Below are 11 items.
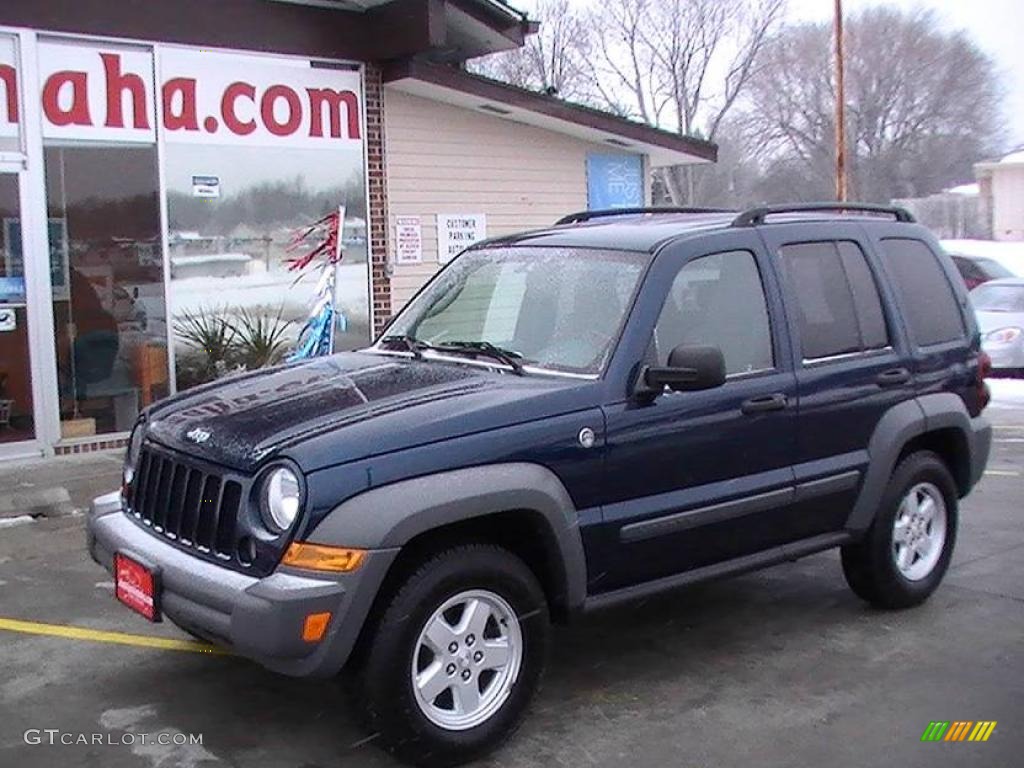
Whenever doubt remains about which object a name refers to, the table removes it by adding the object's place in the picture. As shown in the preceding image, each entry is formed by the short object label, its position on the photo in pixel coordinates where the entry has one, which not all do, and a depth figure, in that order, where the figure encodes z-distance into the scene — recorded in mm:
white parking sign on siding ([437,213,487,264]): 12492
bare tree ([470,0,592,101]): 40750
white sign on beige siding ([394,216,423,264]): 12141
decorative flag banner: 11445
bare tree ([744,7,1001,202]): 51312
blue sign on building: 13906
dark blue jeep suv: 4043
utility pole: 20203
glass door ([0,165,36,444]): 9562
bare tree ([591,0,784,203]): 43219
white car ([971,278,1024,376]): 15820
